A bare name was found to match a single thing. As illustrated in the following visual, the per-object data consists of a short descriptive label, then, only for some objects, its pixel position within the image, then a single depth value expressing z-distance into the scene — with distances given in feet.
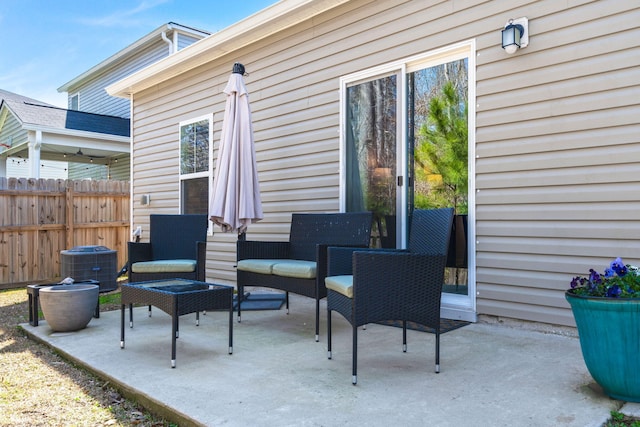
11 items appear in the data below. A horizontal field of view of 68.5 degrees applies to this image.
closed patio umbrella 14.55
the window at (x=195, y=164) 20.61
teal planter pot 6.64
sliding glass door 12.43
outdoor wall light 10.98
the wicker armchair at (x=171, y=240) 14.57
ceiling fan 37.79
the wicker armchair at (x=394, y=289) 8.27
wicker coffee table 9.04
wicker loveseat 11.28
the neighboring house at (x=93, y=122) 31.94
